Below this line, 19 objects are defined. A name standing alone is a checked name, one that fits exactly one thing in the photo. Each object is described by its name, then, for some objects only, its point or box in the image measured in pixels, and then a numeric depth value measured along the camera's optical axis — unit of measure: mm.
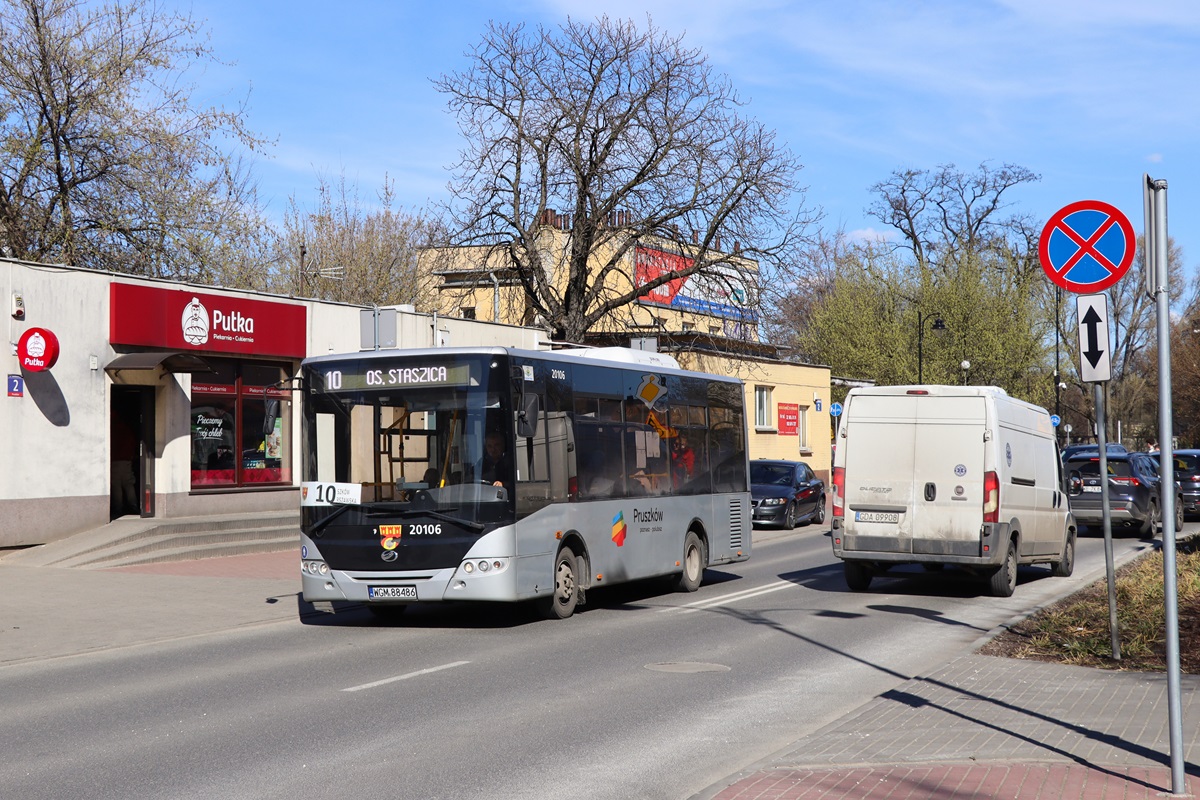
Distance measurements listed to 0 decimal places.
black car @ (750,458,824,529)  31328
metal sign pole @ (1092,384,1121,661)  9891
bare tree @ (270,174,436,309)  48219
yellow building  38562
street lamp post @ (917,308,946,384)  53250
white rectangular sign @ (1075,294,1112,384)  9773
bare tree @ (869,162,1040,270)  70250
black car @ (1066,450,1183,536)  27422
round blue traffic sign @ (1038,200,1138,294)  8828
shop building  19953
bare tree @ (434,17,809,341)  37875
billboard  37656
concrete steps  19719
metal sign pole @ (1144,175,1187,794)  6035
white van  15742
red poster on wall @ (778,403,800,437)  49500
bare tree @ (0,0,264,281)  28391
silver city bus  13258
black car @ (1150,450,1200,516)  34281
